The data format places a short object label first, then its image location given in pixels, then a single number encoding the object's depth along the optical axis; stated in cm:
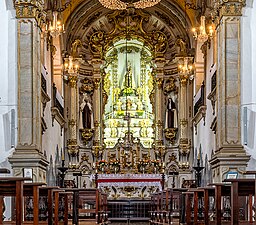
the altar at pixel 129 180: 2341
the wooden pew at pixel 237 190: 935
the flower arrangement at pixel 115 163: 2561
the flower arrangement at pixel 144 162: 2610
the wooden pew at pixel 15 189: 839
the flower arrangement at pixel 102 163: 2511
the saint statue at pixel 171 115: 2767
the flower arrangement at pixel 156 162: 2587
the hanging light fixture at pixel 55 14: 1836
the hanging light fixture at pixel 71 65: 2412
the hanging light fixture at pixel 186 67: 2489
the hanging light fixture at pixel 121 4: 1867
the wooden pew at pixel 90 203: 1341
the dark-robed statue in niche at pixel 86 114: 2753
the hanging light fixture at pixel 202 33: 1931
